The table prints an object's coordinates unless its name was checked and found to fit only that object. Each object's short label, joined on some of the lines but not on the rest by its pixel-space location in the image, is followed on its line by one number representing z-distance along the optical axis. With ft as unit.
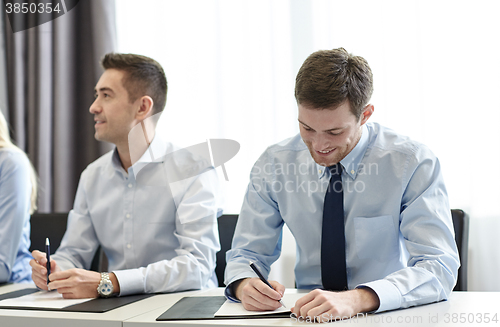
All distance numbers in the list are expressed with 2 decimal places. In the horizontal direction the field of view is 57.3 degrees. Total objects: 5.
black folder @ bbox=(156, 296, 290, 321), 3.28
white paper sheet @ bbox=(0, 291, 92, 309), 3.89
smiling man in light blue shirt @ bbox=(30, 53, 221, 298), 4.70
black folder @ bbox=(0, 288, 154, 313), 3.69
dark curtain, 8.73
